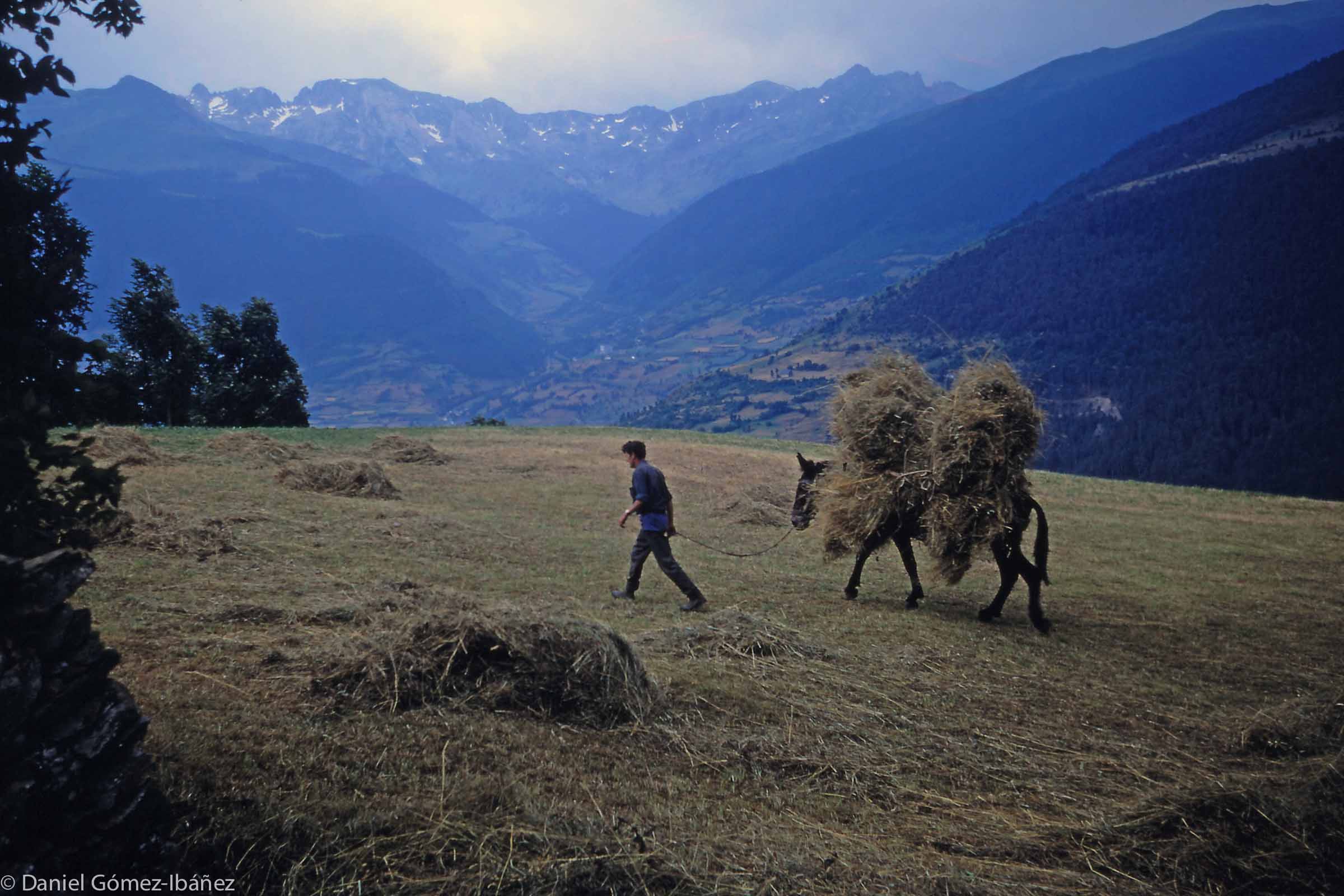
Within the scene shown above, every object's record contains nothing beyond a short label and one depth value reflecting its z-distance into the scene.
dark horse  10.59
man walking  10.67
